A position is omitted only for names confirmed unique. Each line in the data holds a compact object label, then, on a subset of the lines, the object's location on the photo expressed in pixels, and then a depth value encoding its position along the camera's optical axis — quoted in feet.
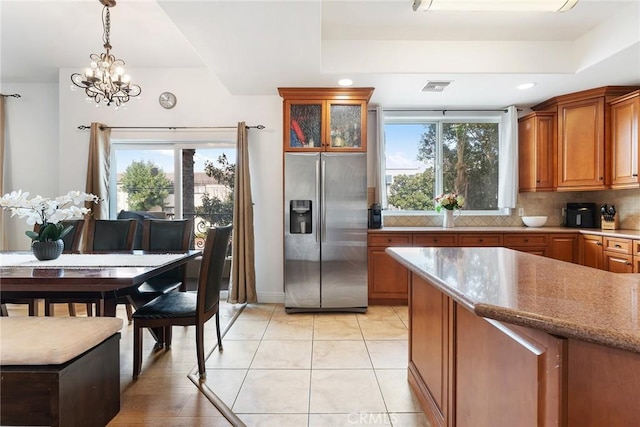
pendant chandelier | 8.72
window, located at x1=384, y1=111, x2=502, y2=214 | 14.51
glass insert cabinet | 11.75
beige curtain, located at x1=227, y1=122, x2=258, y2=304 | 12.46
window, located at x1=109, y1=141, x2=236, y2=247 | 13.47
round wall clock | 12.98
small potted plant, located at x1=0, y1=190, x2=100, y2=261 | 7.39
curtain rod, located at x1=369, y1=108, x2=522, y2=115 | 14.19
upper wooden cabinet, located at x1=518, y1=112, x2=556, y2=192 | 12.82
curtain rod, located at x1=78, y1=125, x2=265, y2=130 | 12.90
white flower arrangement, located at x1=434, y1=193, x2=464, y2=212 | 13.30
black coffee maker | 13.04
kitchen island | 2.52
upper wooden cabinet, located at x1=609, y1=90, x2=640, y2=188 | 10.68
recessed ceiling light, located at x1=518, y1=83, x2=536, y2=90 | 11.26
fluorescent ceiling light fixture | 6.88
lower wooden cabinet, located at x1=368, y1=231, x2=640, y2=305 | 12.13
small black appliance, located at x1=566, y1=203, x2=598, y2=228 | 12.90
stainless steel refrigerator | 11.64
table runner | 7.16
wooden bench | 4.77
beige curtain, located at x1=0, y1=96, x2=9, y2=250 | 13.29
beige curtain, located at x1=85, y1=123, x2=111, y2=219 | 12.52
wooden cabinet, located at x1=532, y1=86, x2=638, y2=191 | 11.53
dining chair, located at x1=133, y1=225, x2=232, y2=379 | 7.01
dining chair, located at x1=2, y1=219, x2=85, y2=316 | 9.80
